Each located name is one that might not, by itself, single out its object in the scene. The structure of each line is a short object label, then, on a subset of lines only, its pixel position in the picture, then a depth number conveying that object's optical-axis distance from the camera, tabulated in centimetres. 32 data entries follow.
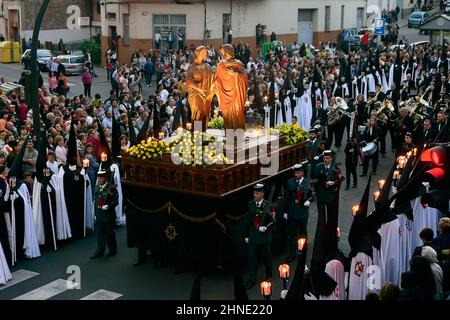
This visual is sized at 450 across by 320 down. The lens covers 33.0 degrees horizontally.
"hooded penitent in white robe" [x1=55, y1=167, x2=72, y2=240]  1459
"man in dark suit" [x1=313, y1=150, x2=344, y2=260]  1443
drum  1972
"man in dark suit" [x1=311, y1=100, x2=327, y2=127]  2266
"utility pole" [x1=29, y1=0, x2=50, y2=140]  1669
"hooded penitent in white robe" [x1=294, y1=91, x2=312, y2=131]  2427
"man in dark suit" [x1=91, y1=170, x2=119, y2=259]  1380
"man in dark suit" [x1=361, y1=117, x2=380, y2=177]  2004
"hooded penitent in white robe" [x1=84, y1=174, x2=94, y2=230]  1530
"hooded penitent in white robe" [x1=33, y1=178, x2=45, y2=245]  1435
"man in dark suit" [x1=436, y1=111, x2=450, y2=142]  1122
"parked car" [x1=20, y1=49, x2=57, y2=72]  3733
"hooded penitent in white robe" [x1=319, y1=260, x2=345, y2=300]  986
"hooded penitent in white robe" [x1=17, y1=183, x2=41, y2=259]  1370
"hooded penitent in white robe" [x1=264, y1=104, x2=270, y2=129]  2202
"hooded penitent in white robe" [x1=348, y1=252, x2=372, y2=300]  1016
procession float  1304
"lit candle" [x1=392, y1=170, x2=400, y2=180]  1462
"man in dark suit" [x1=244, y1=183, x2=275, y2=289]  1249
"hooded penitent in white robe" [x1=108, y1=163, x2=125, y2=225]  1555
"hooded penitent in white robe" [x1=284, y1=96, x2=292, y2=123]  2384
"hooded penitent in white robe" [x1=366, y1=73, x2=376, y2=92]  2889
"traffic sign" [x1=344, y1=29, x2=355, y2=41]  3688
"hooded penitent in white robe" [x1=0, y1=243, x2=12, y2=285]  1265
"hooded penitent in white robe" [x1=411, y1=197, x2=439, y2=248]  1283
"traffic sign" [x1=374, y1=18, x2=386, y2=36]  4016
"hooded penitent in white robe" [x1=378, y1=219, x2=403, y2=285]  1153
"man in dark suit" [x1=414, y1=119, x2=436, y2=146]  1691
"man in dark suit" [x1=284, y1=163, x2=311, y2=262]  1373
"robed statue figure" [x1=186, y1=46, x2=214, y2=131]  1416
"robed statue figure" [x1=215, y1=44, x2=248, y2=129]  1394
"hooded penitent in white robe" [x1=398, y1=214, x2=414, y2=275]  1190
